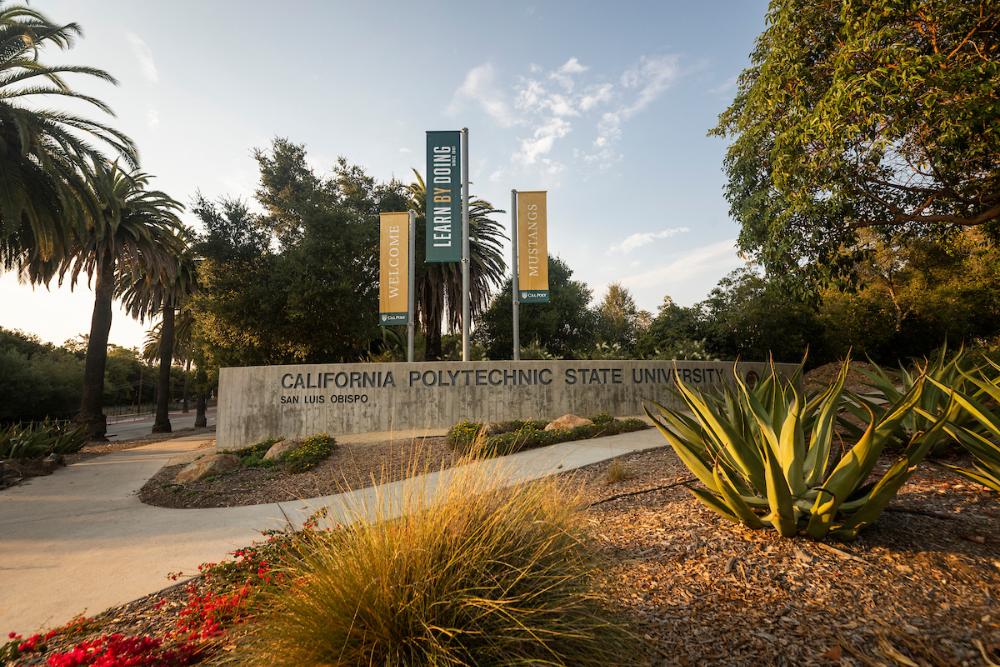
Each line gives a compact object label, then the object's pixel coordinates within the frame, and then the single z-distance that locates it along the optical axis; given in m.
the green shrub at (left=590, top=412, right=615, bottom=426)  10.56
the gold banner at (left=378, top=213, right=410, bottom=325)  14.73
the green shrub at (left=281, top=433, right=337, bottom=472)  8.52
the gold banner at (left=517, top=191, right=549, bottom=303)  14.16
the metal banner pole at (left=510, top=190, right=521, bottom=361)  14.14
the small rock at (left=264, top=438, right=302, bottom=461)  9.39
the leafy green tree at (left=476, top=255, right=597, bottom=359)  28.33
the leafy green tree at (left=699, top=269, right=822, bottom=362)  20.55
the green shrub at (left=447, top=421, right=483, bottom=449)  9.13
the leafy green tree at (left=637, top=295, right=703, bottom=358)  19.64
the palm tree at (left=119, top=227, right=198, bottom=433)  20.36
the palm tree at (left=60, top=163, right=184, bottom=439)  17.69
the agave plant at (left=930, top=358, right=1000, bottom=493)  3.34
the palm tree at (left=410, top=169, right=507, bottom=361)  24.97
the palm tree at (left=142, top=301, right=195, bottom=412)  25.60
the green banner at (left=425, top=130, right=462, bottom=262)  13.80
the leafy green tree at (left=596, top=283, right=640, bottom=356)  34.08
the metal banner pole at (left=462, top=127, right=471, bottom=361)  13.40
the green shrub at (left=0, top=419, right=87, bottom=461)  10.54
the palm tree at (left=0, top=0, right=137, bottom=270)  11.78
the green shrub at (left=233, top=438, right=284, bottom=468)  9.06
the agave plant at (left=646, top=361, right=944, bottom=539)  2.87
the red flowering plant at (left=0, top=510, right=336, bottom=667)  2.39
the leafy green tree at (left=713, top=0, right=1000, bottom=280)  7.33
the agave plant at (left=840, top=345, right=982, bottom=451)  4.51
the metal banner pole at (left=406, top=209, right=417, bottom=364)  14.19
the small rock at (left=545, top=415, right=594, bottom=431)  10.24
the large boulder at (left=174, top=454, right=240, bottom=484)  8.30
